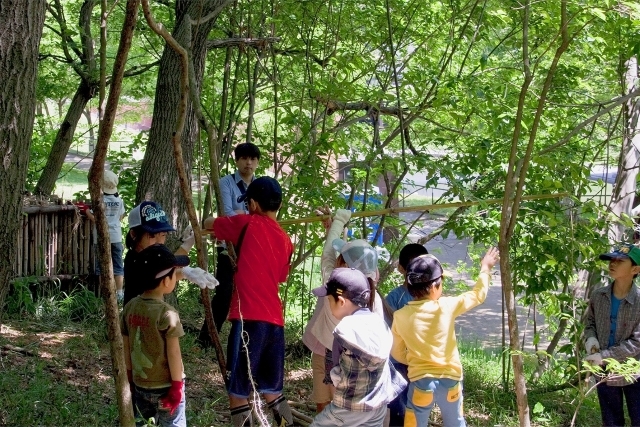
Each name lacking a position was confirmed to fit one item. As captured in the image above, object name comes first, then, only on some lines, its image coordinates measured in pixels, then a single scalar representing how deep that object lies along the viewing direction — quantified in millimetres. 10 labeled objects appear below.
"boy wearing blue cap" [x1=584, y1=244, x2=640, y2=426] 4984
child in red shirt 4473
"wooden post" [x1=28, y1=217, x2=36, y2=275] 7566
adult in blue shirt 5648
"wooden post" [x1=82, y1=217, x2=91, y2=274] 7996
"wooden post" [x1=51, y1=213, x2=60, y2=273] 7781
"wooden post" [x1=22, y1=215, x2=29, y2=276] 7508
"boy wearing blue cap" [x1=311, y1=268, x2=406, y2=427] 3650
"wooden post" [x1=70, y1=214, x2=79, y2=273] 7904
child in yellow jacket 4215
